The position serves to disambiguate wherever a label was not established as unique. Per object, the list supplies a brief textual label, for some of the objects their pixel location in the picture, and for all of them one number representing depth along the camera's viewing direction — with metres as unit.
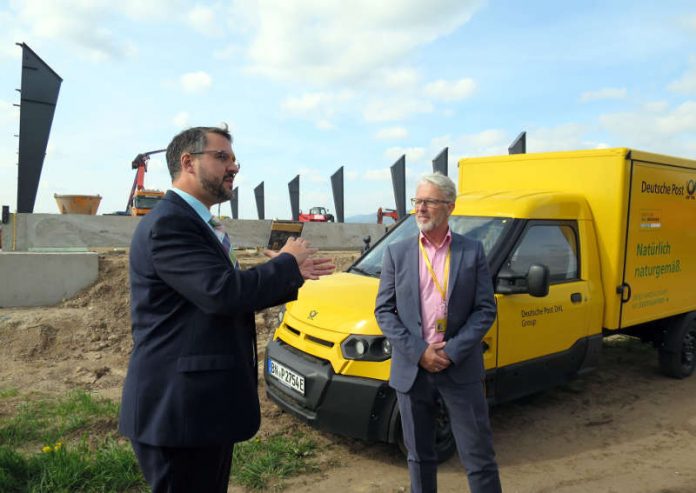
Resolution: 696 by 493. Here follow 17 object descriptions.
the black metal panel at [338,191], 27.12
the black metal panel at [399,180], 23.92
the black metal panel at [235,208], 35.99
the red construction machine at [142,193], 21.48
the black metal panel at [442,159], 20.56
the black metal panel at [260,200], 33.06
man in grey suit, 2.62
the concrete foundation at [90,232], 13.59
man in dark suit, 1.71
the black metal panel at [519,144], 12.83
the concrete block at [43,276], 7.93
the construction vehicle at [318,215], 32.81
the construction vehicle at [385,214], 29.47
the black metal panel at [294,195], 29.33
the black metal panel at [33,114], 12.60
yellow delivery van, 3.47
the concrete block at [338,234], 19.97
